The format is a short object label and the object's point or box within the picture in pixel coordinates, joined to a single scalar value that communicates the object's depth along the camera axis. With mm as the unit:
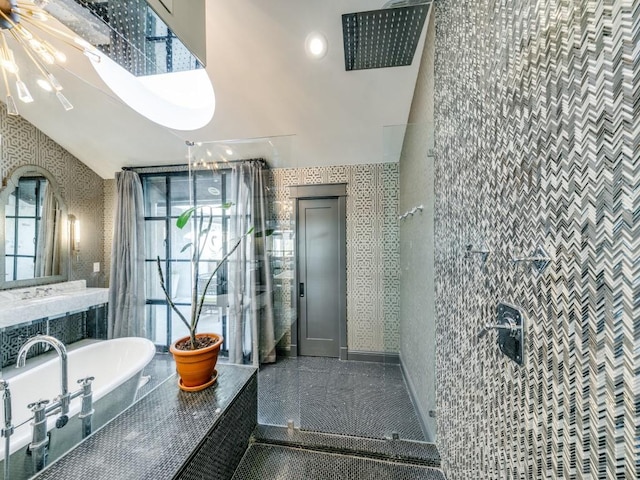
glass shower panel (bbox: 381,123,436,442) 1750
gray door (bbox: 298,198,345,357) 3068
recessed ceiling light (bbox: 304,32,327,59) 1761
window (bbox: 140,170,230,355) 2541
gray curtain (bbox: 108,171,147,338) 2096
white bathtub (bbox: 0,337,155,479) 1218
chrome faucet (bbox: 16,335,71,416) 1225
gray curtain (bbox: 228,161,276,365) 2691
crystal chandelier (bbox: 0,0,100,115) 1141
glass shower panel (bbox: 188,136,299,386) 2602
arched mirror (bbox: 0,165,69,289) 1327
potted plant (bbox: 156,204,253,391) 1402
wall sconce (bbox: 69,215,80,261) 1714
